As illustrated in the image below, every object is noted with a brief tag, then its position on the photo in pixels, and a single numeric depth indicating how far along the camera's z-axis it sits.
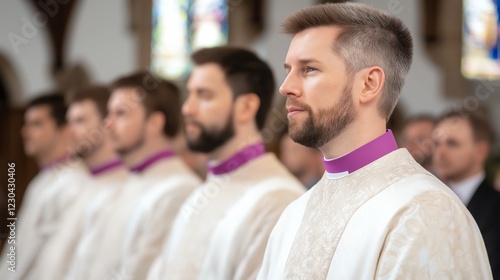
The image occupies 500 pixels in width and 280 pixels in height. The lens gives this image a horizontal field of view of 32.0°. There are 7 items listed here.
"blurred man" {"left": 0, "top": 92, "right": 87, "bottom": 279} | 7.20
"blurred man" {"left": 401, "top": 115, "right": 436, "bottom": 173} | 6.45
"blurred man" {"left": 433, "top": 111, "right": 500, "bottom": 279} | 5.59
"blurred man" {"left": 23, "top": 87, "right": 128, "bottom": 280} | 6.58
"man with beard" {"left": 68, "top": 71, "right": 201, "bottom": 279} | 5.67
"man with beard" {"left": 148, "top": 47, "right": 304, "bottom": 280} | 4.40
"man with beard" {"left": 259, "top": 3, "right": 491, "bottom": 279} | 2.50
